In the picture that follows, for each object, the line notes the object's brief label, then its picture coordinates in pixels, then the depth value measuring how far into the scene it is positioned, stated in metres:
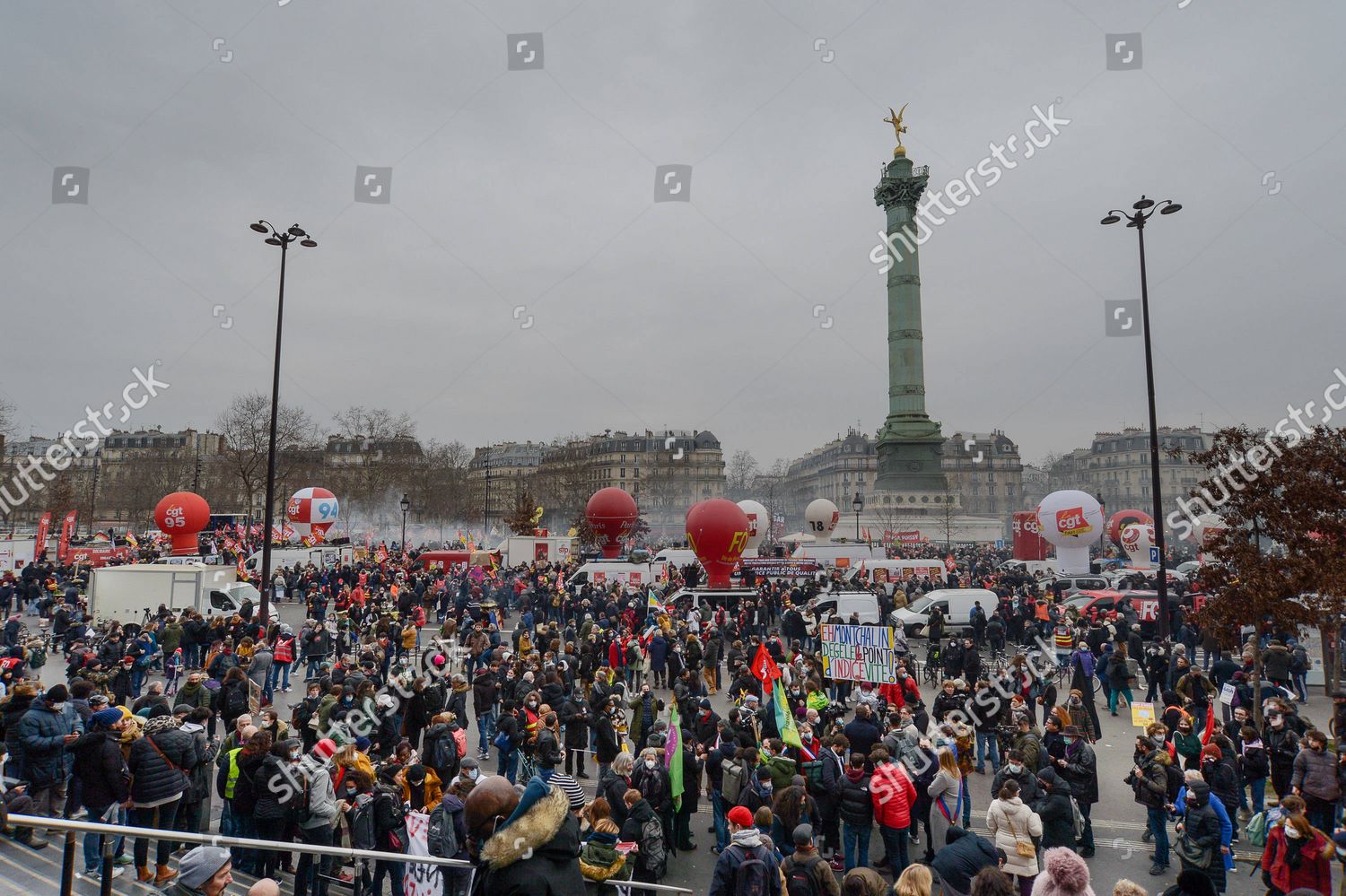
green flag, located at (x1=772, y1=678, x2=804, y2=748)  9.42
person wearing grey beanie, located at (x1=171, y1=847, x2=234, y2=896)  4.51
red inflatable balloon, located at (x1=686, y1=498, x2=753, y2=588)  29.31
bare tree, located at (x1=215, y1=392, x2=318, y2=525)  55.48
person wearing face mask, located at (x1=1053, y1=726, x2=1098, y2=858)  8.86
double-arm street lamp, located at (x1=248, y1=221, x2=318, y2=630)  19.11
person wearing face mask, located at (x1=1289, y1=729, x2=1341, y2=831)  8.34
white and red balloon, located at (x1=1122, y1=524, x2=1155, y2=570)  35.34
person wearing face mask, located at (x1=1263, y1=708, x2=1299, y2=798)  9.41
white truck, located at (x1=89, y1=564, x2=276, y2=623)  21.31
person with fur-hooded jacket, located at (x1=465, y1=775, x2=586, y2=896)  3.33
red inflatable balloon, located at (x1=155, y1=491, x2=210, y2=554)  31.06
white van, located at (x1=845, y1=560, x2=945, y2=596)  33.41
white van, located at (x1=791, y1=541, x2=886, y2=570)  41.50
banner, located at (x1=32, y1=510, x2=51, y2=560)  30.88
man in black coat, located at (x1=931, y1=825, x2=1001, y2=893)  5.89
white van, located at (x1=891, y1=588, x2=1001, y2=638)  23.78
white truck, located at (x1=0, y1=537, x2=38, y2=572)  29.83
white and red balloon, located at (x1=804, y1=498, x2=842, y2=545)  50.22
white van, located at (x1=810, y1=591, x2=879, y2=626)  22.12
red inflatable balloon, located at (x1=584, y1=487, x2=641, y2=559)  36.88
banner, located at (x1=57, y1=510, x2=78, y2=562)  33.47
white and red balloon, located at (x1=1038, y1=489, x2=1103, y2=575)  33.00
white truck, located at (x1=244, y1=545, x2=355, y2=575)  33.72
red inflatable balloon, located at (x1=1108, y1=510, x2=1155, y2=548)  38.95
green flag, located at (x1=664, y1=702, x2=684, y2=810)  8.88
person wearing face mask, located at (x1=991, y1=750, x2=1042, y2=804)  8.19
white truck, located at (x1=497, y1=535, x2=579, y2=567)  40.50
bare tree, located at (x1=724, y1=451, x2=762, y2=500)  129.75
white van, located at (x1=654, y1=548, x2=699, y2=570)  39.38
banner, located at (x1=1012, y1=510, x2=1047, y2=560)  42.19
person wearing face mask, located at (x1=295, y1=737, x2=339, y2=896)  7.30
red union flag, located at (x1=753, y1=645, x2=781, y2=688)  12.44
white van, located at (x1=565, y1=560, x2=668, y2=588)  30.29
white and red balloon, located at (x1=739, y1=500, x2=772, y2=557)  40.38
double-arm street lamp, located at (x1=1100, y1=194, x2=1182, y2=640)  17.02
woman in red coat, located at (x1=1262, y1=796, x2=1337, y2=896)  6.59
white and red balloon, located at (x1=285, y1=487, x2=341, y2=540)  38.47
